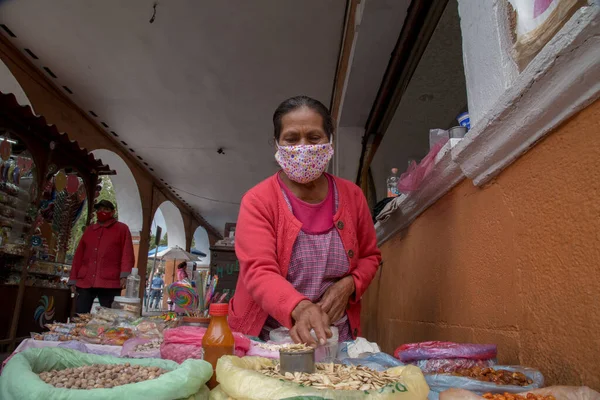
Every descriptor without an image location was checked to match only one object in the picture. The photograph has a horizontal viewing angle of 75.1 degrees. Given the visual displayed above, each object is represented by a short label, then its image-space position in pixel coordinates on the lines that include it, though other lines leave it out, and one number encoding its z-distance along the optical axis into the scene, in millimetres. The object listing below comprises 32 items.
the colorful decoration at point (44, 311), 4957
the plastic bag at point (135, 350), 1354
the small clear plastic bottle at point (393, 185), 3238
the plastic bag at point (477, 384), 839
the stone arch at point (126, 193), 8719
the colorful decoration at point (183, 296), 2564
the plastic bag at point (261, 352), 1163
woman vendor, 1460
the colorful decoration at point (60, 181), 5430
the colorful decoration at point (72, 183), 5742
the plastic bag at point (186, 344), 1155
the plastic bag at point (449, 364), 1036
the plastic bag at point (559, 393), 687
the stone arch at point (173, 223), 12627
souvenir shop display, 4465
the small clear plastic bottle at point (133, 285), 3275
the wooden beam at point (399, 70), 2893
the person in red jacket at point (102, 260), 5043
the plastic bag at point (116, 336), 1786
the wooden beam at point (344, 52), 4176
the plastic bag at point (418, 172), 1806
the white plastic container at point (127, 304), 2721
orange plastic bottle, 1028
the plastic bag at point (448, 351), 1048
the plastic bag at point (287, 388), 664
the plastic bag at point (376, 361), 1075
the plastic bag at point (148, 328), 1827
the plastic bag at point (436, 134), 2045
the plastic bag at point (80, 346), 1510
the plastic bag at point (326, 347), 1147
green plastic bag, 712
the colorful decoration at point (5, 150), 4420
